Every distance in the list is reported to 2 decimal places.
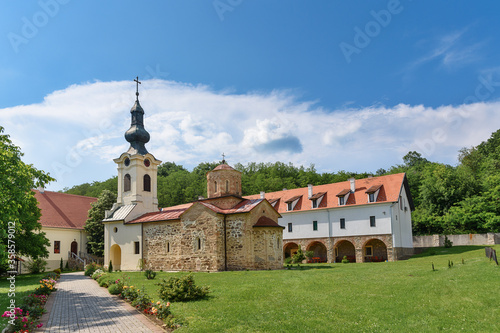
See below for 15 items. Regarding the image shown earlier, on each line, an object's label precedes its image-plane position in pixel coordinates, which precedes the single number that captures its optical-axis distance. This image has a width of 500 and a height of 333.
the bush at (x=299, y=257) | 32.41
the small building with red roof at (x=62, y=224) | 38.38
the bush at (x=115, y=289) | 17.10
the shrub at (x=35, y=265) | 33.75
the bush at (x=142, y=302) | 12.72
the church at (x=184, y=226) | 26.81
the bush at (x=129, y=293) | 14.58
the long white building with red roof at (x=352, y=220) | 35.81
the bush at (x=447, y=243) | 38.47
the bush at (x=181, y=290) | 13.66
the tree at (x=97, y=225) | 40.57
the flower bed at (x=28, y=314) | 9.50
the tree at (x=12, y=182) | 14.91
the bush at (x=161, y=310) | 11.11
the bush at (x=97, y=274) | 25.05
